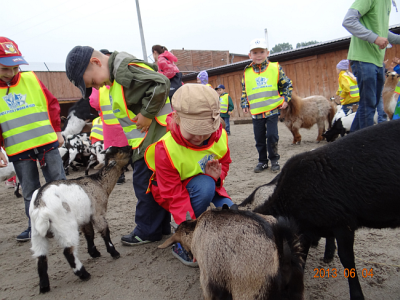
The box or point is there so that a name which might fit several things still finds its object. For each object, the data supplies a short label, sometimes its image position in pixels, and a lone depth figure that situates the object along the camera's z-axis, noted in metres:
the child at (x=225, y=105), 11.59
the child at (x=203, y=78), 9.43
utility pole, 18.56
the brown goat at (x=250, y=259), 1.52
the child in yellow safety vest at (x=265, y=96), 5.43
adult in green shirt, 3.90
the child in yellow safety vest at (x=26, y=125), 3.33
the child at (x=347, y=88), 7.75
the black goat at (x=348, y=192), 1.88
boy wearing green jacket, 2.71
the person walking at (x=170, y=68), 5.64
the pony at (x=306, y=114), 8.15
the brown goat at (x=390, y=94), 7.04
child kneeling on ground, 2.26
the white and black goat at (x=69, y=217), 2.50
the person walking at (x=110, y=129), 3.80
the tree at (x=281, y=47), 80.19
